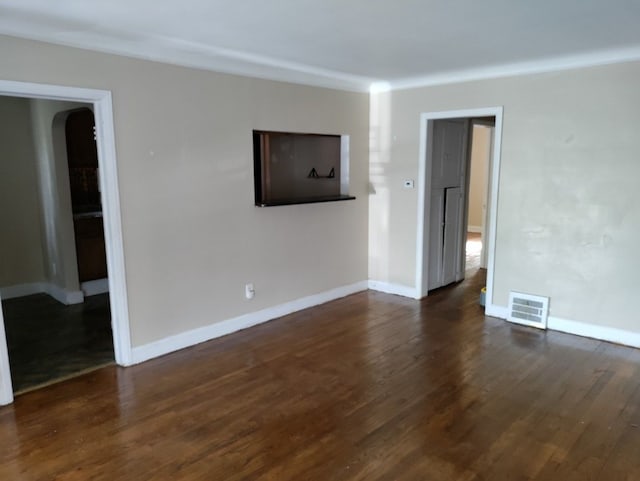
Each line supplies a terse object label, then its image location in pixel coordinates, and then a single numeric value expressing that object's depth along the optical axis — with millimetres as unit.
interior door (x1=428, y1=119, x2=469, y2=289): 5449
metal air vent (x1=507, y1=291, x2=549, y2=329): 4410
